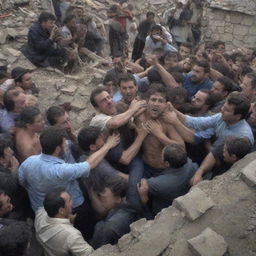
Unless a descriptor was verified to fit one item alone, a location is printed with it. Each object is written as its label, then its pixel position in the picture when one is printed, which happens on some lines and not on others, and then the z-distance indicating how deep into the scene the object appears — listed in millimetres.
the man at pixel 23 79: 5855
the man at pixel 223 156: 3832
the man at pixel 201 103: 5234
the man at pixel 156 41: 8578
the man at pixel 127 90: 5223
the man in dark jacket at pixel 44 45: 6957
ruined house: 11156
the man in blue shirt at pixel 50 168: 3672
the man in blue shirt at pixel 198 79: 5895
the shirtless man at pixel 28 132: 4375
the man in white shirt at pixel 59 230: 3309
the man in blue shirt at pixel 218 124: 4262
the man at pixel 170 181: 3736
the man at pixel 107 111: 4309
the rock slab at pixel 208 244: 3014
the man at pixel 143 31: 9617
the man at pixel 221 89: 5359
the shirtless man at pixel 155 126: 4484
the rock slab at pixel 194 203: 3324
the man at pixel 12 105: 4891
